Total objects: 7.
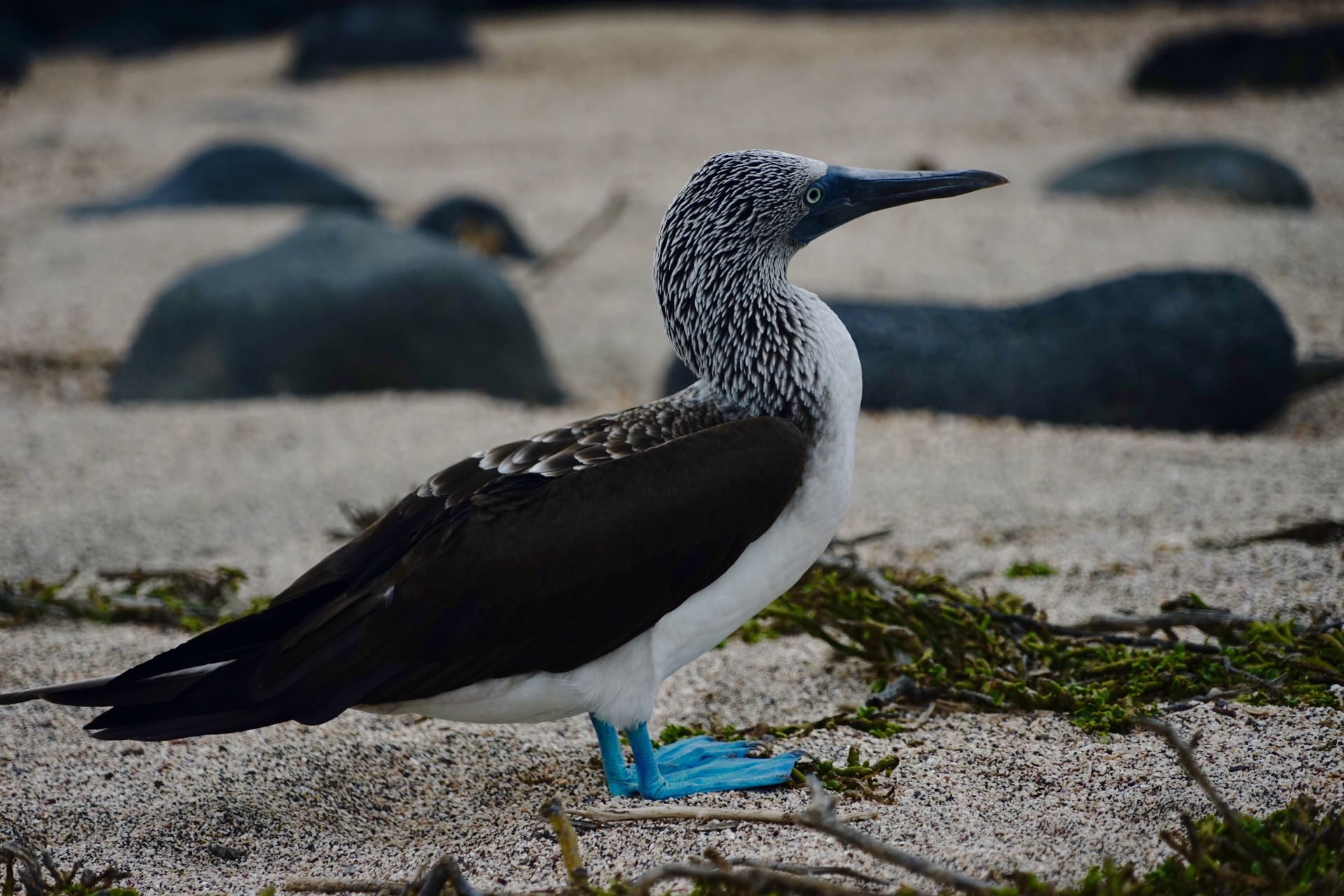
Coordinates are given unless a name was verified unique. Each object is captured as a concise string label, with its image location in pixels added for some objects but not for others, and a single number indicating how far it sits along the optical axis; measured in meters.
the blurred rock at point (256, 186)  23.66
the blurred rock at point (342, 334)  15.30
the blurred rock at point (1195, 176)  20.66
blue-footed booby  6.30
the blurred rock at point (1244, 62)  28.53
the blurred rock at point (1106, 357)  13.39
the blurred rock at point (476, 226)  20.91
